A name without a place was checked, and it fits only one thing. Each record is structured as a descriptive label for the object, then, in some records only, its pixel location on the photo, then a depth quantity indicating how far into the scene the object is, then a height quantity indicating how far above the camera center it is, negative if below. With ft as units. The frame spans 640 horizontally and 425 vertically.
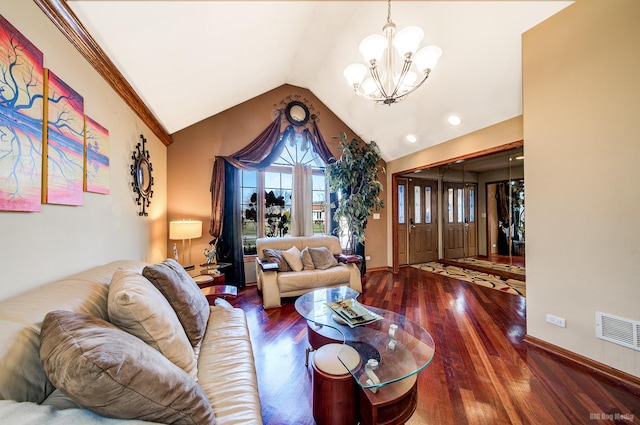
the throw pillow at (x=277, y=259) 10.93 -2.13
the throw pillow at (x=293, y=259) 11.01 -2.19
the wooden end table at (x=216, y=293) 7.02 -2.40
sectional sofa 2.04 -1.52
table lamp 9.62 -0.61
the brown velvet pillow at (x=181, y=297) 4.41 -1.63
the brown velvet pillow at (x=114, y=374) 2.03 -1.49
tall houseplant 13.41 +1.79
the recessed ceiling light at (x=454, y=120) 10.71 +4.35
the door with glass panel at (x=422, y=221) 18.40 -0.66
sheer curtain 14.11 +0.72
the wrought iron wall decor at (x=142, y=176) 7.63 +1.37
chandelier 6.16 +4.58
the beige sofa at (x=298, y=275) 10.12 -2.83
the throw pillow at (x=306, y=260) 11.41 -2.31
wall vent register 5.45 -2.89
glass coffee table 4.15 -2.95
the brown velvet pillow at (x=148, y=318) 3.17 -1.48
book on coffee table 6.06 -2.75
